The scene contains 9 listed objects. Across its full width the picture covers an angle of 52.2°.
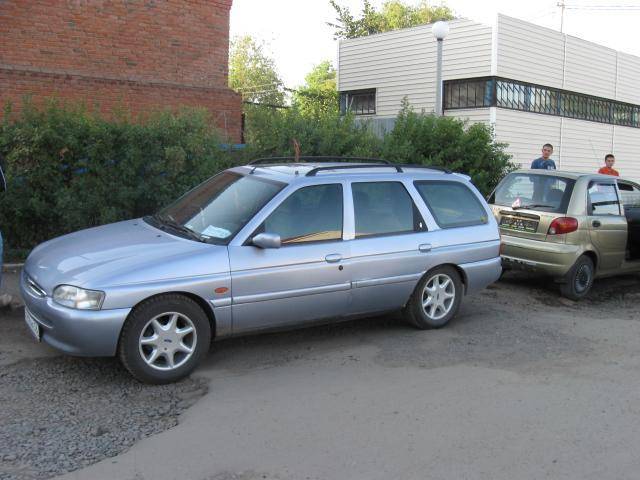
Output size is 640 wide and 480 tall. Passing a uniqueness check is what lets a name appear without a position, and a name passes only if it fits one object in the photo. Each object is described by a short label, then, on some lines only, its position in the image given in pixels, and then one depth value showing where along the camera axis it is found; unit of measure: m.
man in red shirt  12.30
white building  19.77
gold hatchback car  8.31
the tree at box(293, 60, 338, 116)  30.67
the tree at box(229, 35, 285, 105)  55.66
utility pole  54.45
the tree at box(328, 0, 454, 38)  42.84
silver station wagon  4.74
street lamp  13.03
